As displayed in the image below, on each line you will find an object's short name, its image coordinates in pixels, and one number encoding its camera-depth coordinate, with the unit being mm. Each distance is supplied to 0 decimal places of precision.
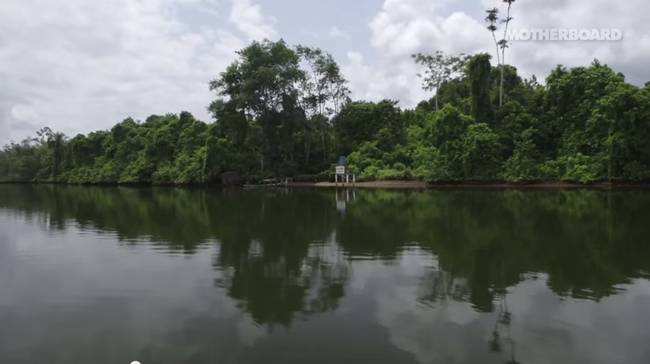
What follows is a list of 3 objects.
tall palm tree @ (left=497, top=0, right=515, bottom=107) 44916
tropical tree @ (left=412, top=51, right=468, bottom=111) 53156
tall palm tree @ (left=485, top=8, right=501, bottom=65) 45966
